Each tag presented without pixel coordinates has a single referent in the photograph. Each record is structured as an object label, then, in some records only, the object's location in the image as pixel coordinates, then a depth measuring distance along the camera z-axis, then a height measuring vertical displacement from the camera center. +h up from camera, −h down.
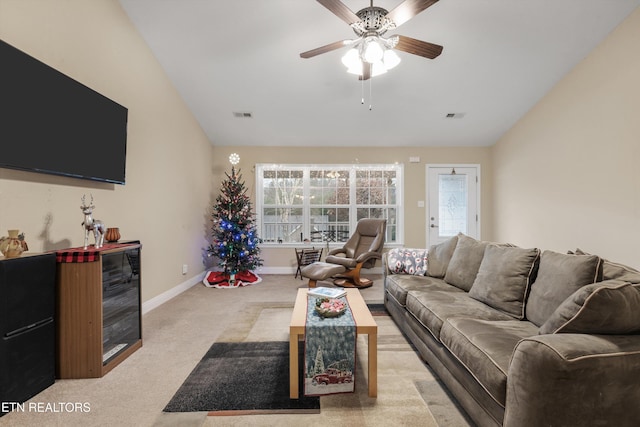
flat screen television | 1.85 +0.69
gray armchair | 4.34 -0.57
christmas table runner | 1.74 -0.84
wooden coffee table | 1.76 -0.81
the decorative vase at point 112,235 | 2.49 -0.16
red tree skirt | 4.54 -1.00
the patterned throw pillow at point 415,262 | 3.18 -0.51
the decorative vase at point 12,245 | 1.72 -0.17
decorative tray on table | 1.92 -0.62
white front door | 5.57 +0.27
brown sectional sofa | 1.09 -0.61
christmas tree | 4.61 -0.27
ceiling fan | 2.06 +1.39
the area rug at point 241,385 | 1.68 -1.08
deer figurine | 2.20 -0.08
